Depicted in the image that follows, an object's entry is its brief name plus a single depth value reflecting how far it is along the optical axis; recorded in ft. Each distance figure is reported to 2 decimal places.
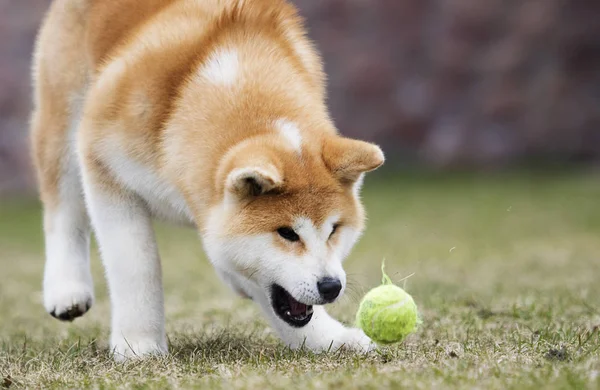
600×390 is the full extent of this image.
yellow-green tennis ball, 19.98
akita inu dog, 19.92
